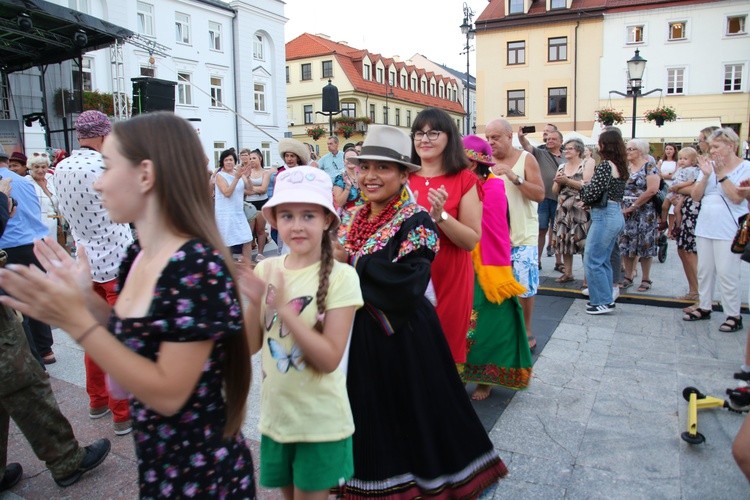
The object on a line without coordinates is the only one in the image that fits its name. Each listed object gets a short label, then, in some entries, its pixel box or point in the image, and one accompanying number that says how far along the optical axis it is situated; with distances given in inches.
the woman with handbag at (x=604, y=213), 226.4
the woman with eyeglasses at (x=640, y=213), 267.6
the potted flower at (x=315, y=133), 1238.4
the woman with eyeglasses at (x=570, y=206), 265.4
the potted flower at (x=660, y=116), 746.8
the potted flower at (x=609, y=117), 768.9
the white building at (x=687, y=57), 1187.9
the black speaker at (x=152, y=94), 436.1
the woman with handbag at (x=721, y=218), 184.1
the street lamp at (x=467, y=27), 712.4
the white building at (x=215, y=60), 928.9
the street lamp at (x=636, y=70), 525.0
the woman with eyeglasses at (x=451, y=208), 122.2
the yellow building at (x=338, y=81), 1747.0
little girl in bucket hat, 74.4
